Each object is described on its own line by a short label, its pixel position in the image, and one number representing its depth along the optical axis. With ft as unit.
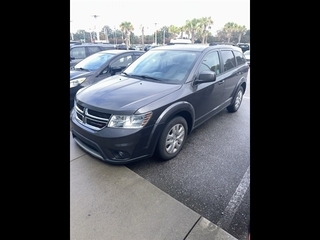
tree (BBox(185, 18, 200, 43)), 145.79
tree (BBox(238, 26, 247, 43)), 140.46
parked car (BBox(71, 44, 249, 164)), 8.20
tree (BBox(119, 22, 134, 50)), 144.15
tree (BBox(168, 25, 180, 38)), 159.45
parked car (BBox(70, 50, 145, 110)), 16.57
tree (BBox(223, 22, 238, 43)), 144.75
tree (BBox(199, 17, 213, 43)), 143.45
